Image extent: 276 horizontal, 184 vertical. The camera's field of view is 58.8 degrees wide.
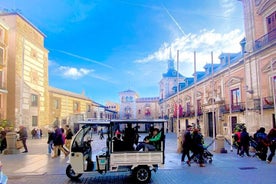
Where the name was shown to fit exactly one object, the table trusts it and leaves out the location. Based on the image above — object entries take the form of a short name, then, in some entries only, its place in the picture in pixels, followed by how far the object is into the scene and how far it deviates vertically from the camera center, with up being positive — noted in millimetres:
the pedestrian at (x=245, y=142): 13220 -1673
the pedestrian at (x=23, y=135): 15906 -1394
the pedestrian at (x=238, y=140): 13738 -1704
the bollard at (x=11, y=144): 14827 -1824
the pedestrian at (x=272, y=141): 11004 -1397
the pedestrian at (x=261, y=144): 11789 -1637
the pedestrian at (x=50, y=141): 14278 -1666
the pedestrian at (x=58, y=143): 13555 -1653
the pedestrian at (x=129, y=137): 8045 -822
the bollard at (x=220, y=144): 14656 -1980
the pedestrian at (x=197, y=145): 10852 -1486
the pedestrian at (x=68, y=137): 14898 -1447
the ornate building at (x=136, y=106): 70812 +1836
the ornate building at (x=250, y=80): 18781 +2850
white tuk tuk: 7680 -1250
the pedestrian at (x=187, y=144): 11117 -1467
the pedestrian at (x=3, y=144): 15633 -1907
